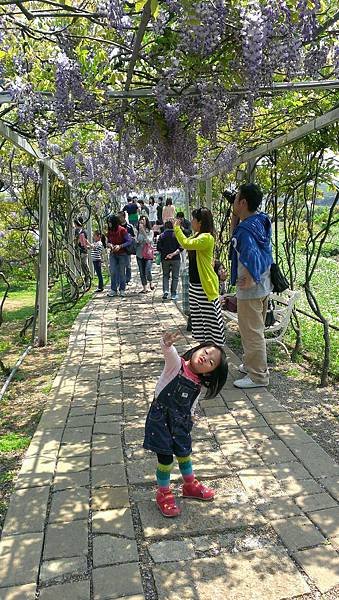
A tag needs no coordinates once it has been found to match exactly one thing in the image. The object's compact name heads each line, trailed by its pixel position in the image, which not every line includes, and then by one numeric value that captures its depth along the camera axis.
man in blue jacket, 4.14
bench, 4.90
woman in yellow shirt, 4.62
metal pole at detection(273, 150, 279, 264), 5.60
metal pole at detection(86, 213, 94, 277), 13.11
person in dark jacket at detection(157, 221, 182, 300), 8.27
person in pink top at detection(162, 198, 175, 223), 8.43
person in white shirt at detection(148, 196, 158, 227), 21.65
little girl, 2.54
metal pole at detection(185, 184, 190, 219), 11.77
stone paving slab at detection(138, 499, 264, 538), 2.47
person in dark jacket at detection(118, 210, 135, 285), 9.55
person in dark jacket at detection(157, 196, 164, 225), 16.61
